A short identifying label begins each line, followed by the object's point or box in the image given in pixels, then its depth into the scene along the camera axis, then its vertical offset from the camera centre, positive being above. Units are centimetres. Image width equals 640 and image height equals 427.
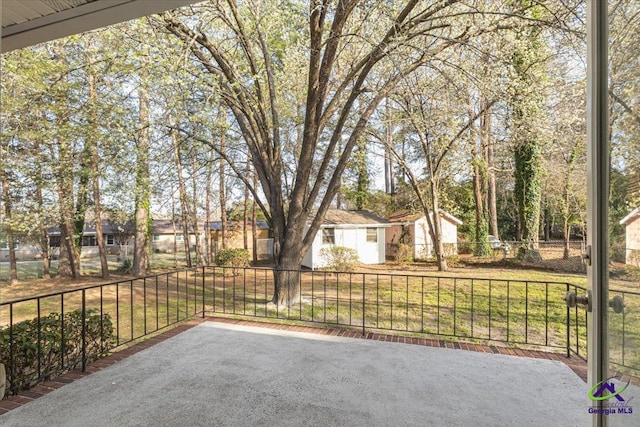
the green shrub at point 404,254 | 1336 -173
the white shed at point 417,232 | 1424 -92
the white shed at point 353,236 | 1232 -96
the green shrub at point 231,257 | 1097 -150
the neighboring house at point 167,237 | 1609 -138
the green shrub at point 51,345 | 246 -107
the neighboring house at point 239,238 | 1498 -121
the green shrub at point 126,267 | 1221 -199
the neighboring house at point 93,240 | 1134 -118
